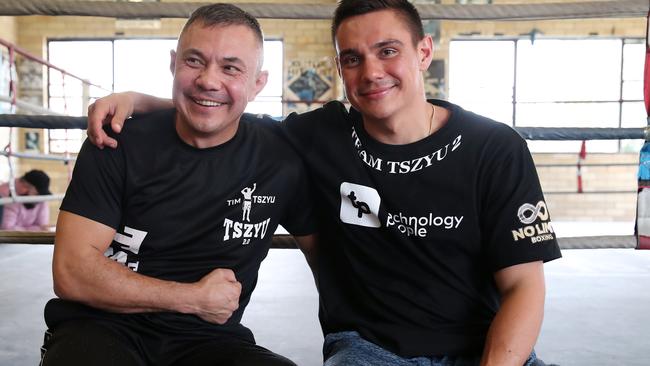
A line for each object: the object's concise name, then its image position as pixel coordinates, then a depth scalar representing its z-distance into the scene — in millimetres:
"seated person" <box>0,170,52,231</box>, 4648
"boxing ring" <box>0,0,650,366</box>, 1538
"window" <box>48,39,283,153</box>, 8109
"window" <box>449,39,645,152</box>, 7926
